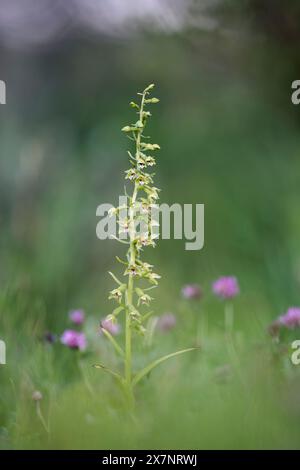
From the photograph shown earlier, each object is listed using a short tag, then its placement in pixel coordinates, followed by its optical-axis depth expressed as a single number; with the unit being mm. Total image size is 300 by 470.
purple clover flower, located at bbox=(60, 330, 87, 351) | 1344
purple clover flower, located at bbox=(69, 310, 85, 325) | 1424
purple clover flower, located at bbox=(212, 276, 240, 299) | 1420
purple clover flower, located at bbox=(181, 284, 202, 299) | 1453
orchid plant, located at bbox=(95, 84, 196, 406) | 1224
